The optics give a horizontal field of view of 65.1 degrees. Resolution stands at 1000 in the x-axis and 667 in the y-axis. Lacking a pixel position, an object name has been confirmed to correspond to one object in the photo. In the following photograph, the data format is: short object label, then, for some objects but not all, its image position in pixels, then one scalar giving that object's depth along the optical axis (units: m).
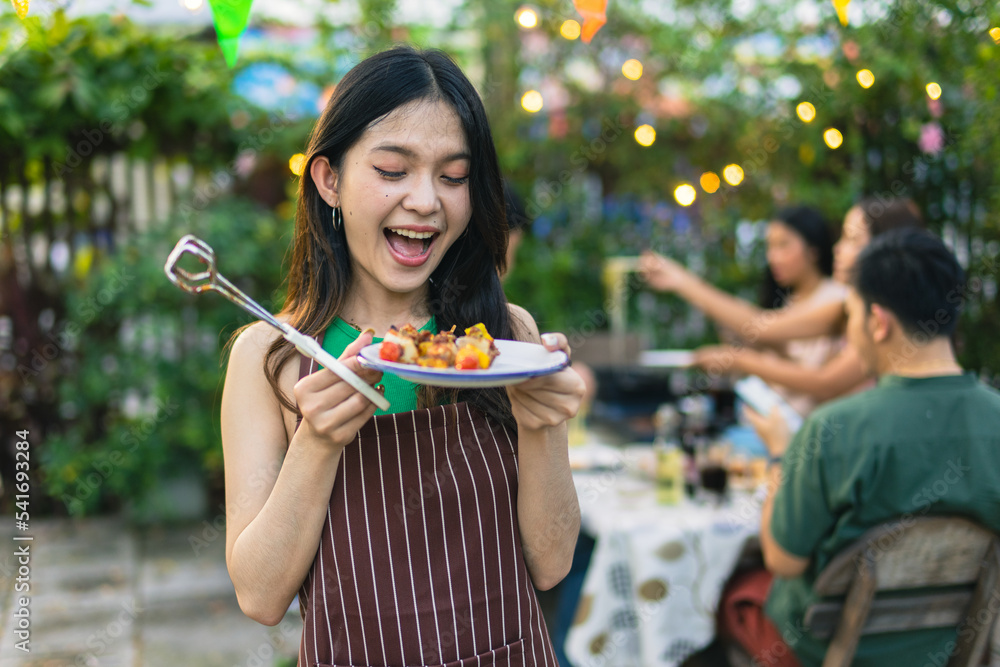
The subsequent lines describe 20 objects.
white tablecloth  2.63
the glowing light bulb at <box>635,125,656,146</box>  5.94
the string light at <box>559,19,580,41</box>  5.93
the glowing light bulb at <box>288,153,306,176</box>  4.65
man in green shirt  2.15
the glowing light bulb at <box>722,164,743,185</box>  5.68
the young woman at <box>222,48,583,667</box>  1.25
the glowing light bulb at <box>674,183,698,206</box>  4.18
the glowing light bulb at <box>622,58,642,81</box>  5.89
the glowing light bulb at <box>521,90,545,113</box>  5.17
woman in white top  3.80
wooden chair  2.05
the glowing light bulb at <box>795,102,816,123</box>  4.04
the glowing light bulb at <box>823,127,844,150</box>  3.94
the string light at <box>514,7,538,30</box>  4.41
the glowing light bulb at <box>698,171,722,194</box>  6.14
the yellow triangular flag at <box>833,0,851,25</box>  2.41
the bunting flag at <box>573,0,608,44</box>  2.52
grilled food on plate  1.14
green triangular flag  1.78
